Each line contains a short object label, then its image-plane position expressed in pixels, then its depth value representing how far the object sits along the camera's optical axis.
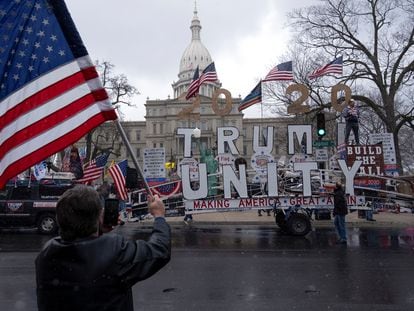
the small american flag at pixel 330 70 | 20.30
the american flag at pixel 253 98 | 18.66
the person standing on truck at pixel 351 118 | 19.59
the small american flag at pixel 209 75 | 19.75
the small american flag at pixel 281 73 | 19.00
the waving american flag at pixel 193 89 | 19.88
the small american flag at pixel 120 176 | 14.68
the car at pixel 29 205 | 14.92
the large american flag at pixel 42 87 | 3.51
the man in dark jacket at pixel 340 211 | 12.30
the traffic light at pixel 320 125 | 17.03
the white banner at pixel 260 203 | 13.63
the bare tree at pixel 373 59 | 25.80
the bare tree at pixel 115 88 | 38.38
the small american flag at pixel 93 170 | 19.38
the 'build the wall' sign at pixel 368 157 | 16.12
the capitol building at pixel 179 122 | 95.88
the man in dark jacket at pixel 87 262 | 2.24
